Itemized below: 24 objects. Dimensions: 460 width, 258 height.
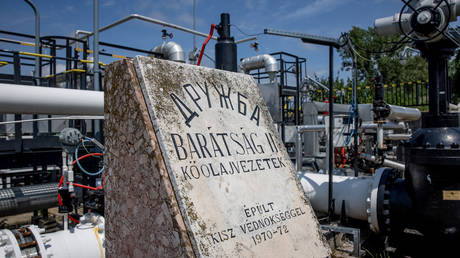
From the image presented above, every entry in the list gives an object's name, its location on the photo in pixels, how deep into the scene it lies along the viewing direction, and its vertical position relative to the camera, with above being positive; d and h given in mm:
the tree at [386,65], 25906 +4905
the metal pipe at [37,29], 6839 +2055
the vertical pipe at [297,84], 9550 +1287
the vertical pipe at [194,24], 10047 +3069
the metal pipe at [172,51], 9109 +2120
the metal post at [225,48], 2863 +684
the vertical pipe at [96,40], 5436 +1447
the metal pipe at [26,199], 3918 -727
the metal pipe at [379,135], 5066 -66
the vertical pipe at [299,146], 5036 -209
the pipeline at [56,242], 2078 -677
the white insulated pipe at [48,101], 2068 +216
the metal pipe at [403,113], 5875 +305
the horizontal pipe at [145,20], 8141 +2679
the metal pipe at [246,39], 10773 +2865
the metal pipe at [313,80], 12420 +1807
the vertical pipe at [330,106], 2922 +205
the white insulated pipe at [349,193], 3312 -676
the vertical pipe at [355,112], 4052 +241
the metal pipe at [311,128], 5031 +47
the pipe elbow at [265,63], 10383 +2073
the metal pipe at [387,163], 4605 -424
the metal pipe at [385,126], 5441 +72
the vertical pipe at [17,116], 5012 +295
